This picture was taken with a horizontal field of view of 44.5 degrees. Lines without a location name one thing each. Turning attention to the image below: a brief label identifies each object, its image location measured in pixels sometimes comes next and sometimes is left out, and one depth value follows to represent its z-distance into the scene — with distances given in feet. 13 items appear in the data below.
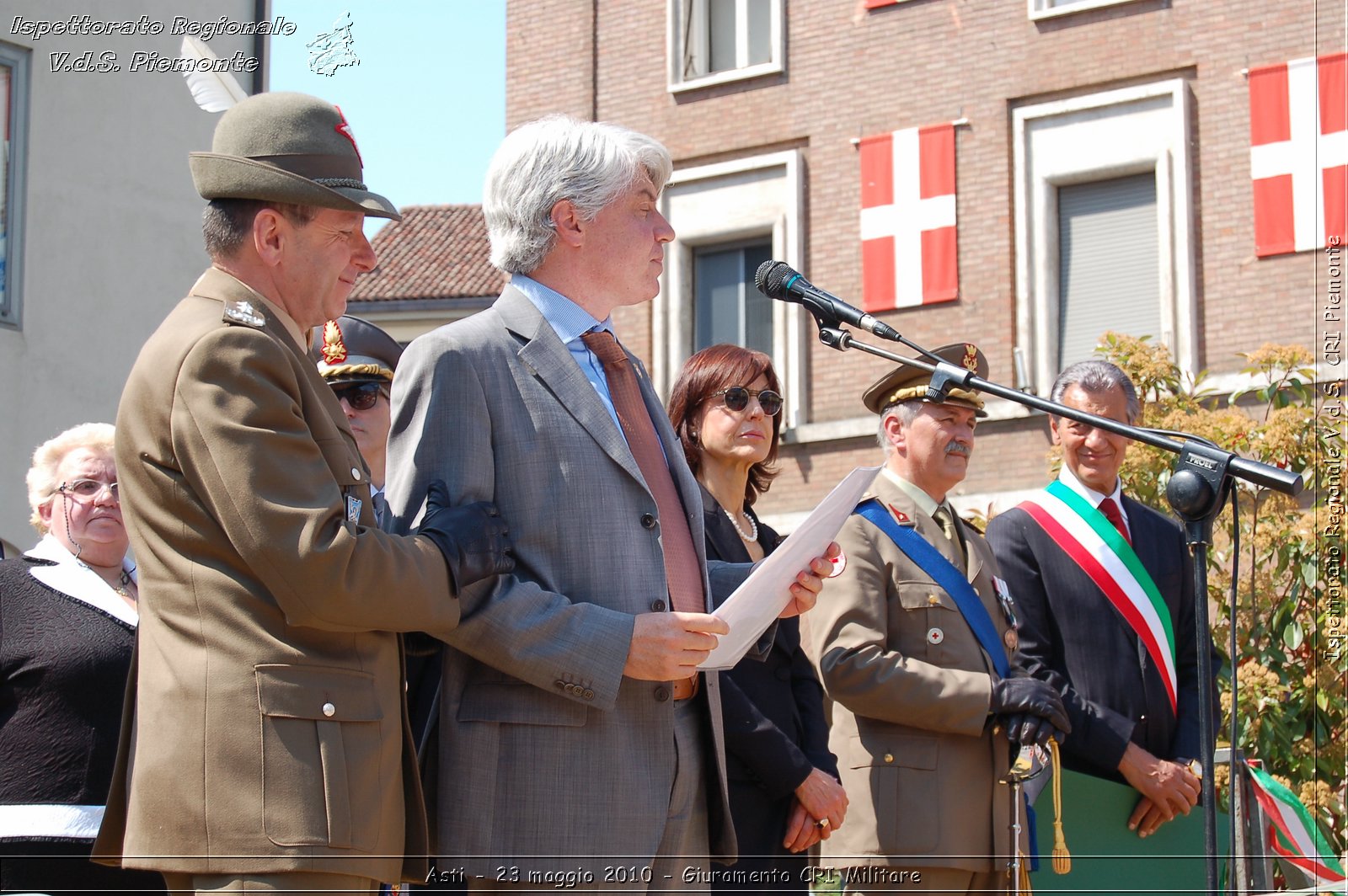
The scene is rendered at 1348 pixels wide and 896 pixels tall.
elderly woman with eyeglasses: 13.78
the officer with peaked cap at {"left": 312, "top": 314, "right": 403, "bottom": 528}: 18.20
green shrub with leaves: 27.32
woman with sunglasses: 15.89
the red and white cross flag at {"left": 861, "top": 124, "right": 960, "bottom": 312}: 58.54
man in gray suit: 11.16
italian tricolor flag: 19.71
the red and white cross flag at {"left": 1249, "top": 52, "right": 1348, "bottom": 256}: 50.21
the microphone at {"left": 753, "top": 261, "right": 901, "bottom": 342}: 14.82
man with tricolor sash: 19.06
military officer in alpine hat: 9.48
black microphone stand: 13.37
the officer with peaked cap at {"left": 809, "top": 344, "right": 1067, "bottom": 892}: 17.19
